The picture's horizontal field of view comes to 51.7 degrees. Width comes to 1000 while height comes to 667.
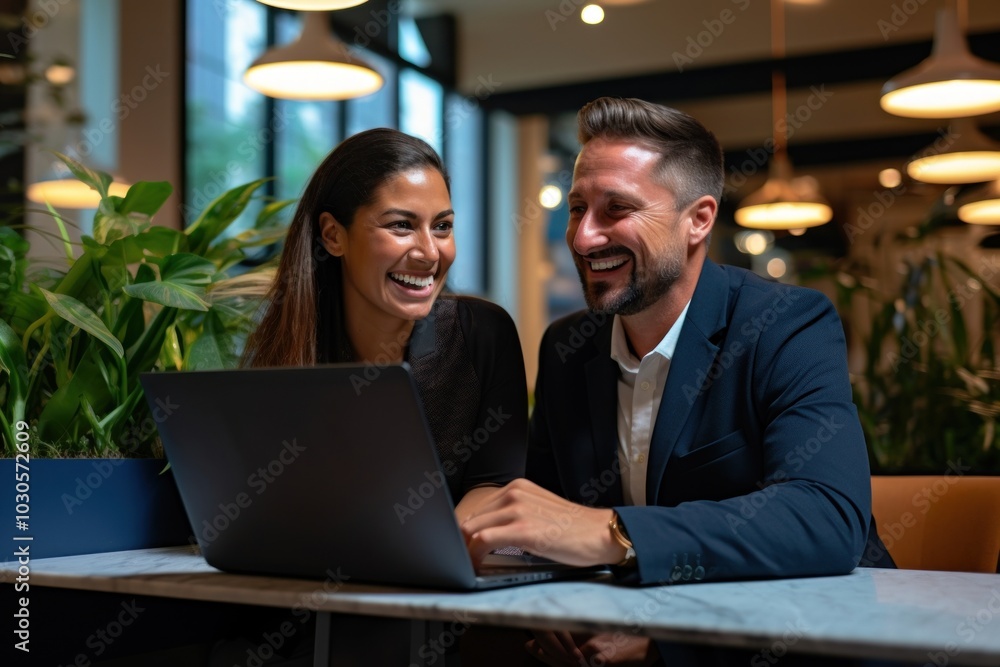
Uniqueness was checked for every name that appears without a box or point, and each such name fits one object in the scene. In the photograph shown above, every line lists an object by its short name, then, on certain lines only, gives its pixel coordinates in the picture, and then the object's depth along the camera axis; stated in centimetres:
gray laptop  99
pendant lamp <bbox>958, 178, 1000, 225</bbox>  483
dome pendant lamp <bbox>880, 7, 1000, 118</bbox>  341
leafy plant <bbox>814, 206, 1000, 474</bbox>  336
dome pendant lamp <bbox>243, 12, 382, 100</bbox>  353
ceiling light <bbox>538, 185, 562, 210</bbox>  792
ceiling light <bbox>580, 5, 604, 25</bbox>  571
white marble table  80
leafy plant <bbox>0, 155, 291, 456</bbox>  155
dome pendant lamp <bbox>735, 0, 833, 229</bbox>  612
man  109
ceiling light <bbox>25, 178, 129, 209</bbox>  371
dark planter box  141
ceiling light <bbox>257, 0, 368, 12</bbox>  239
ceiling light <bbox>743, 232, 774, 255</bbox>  1239
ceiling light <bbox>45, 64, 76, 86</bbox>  416
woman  176
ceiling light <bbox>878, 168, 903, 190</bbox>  1030
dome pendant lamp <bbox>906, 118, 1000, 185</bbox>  436
